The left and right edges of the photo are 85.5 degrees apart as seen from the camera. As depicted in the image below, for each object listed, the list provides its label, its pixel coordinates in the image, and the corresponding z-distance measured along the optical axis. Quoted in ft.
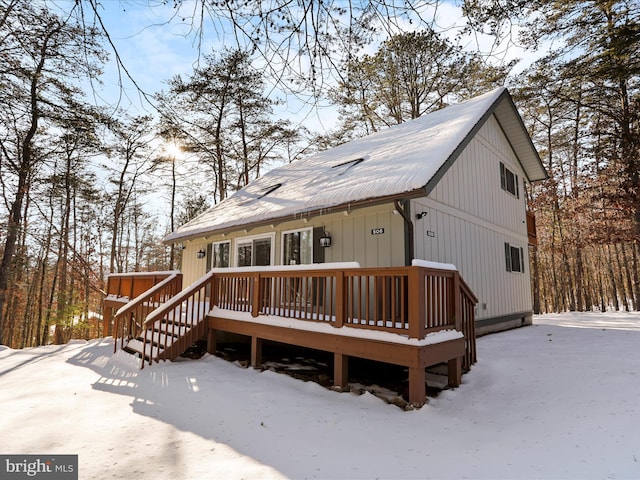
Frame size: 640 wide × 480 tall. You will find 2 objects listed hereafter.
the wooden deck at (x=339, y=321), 14.32
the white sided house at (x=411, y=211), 21.33
